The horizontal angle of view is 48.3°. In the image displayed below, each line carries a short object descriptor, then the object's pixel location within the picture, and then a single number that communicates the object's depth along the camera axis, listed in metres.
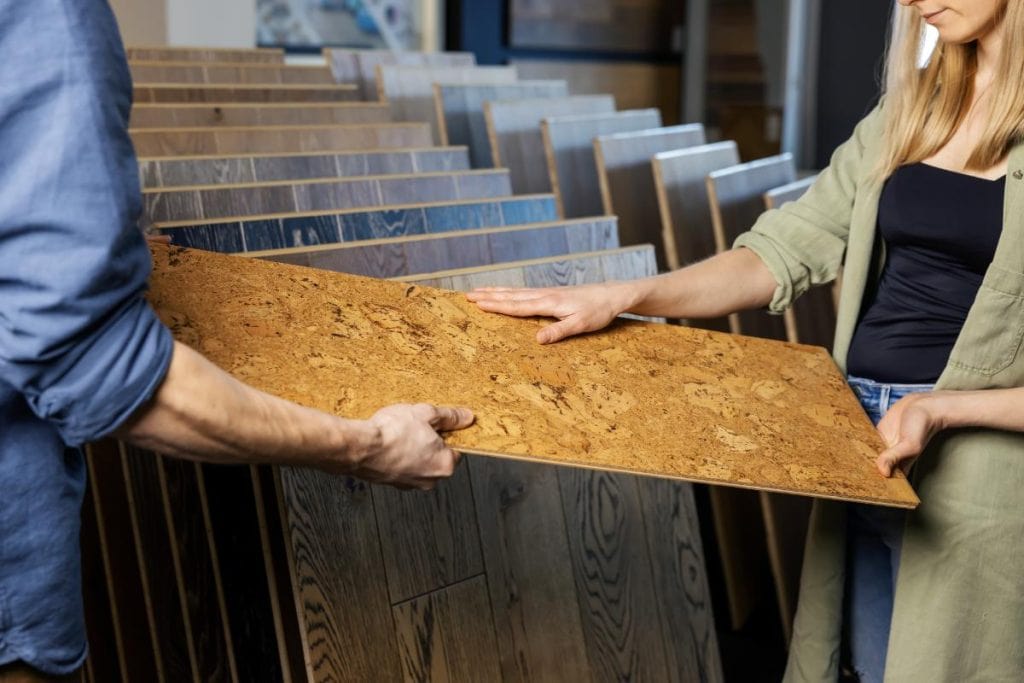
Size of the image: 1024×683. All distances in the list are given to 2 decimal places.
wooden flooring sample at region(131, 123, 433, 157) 2.35
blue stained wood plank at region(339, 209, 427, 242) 2.04
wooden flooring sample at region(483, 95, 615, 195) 3.04
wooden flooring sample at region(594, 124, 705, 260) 2.93
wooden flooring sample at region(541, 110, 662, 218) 3.00
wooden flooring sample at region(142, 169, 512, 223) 1.92
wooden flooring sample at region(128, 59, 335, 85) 2.97
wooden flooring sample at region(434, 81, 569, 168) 3.28
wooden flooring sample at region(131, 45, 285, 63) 3.26
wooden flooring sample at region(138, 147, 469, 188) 2.15
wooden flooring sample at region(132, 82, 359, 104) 2.79
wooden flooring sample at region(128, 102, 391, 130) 2.56
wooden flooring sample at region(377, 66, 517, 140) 3.32
